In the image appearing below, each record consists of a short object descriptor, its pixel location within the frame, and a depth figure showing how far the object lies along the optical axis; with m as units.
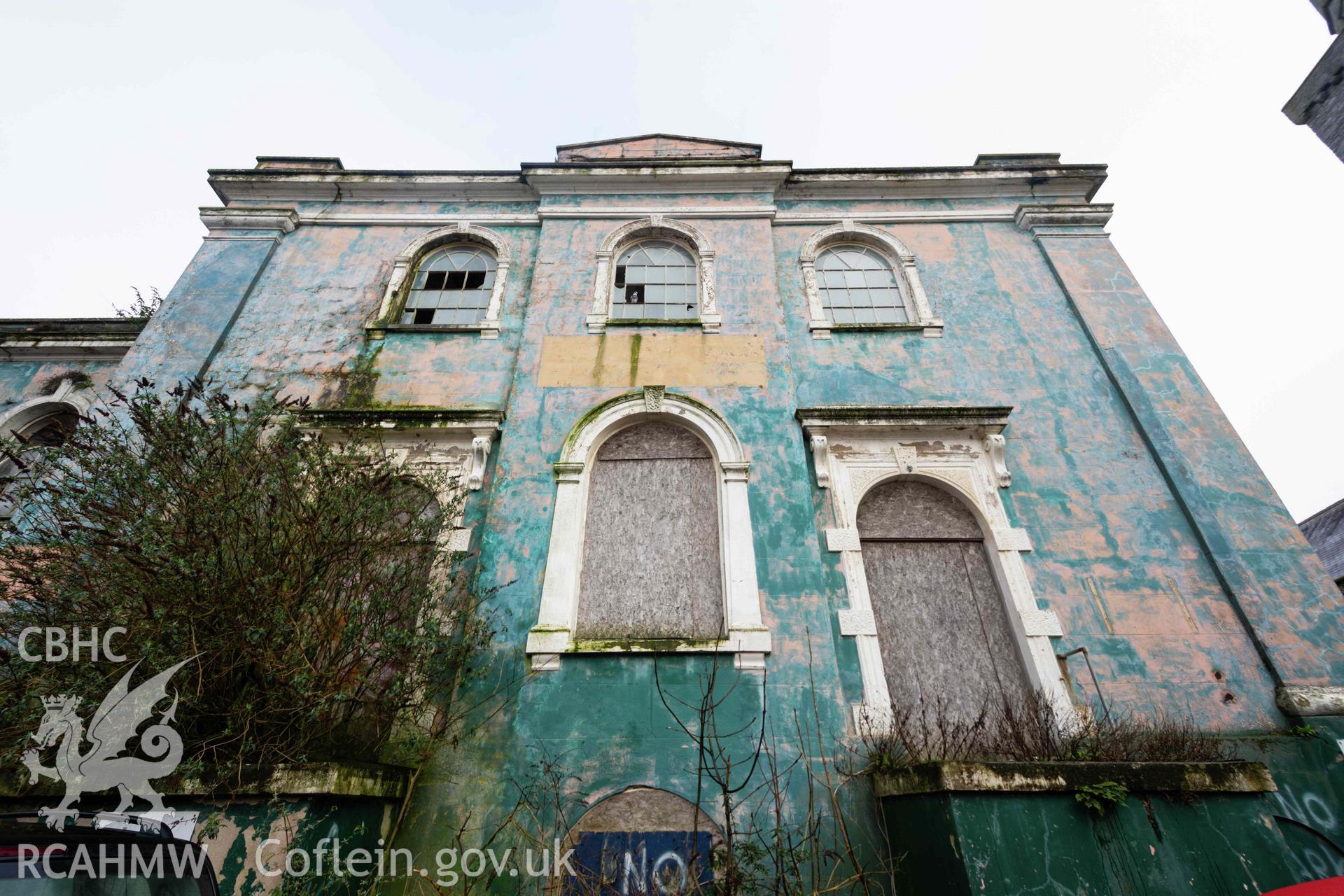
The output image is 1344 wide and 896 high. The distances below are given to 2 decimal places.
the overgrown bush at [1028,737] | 4.79
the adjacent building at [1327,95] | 6.67
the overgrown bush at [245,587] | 4.05
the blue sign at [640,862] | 4.57
